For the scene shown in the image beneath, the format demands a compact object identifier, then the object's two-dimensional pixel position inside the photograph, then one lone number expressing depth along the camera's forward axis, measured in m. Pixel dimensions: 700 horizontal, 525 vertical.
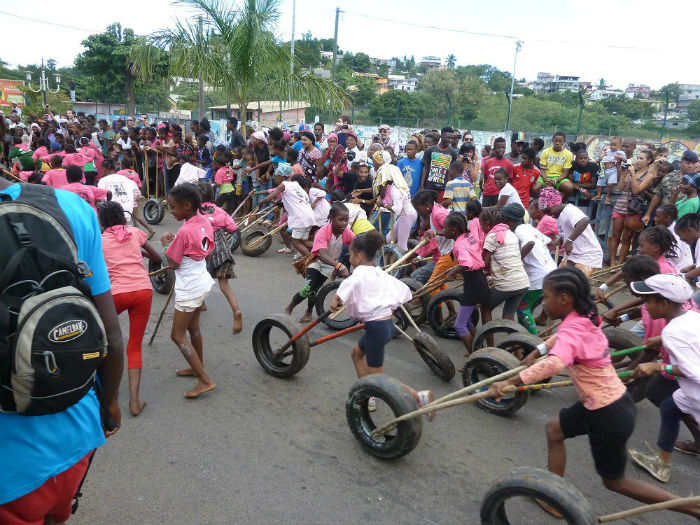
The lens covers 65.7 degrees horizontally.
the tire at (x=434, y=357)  5.25
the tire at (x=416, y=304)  6.78
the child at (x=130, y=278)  4.47
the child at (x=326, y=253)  6.18
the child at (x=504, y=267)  5.70
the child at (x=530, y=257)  6.05
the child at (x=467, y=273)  5.61
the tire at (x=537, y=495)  2.88
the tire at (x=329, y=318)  6.57
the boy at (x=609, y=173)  9.40
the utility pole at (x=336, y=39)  24.82
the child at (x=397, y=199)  8.88
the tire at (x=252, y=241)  10.04
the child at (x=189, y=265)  4.75
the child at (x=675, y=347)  3.54
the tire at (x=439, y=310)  6.32
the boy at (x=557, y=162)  10.23
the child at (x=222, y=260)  6.37
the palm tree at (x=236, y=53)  14.17
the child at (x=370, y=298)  4.38
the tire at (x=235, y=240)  9.86
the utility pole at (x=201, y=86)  14.49
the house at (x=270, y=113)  16.48
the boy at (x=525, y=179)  9.84
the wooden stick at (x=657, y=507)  2.88
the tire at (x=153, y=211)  12.38
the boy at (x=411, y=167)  10.07
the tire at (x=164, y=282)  7.61
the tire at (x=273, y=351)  5.12
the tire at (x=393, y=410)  3.81
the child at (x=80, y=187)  7.85
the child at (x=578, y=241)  6.84
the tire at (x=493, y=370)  4.59
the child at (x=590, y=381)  3.16
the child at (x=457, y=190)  9.10
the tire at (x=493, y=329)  5.33
